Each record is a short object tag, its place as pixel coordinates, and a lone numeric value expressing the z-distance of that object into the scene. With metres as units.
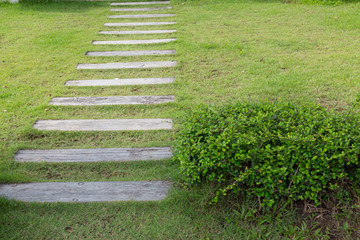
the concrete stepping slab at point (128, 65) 5.45
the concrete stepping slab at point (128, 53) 5.95
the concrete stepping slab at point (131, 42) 6.50
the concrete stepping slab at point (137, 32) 7.08
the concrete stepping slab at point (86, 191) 2.74
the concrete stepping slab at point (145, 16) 8.29
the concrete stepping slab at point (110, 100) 4.32
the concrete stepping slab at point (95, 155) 3.25
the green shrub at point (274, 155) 2.40
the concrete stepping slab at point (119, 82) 4.88
